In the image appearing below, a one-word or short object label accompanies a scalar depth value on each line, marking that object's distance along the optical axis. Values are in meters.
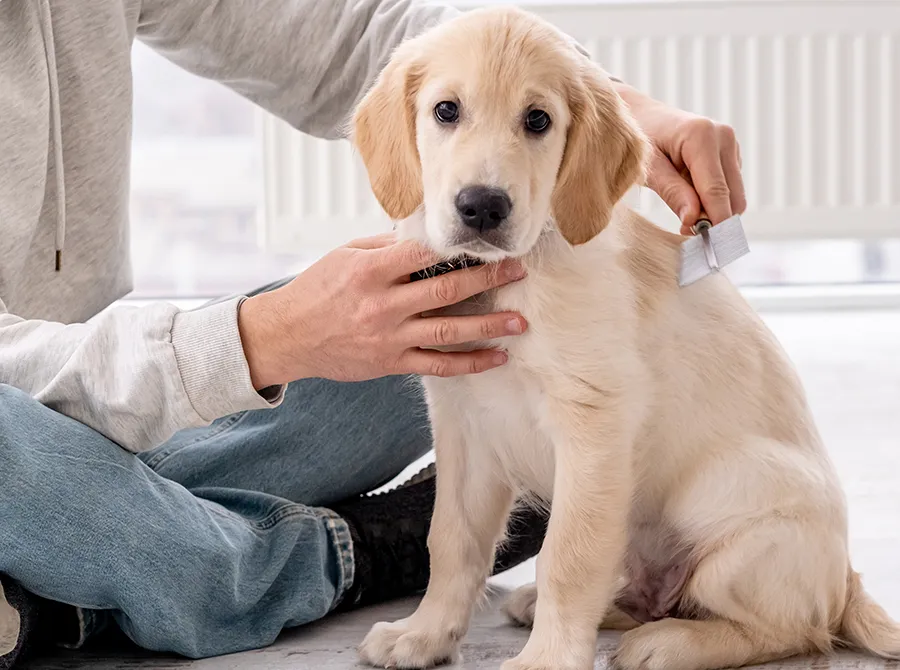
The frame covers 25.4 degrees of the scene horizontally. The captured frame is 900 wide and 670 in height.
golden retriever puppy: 1.21
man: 1.24
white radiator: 2.74
